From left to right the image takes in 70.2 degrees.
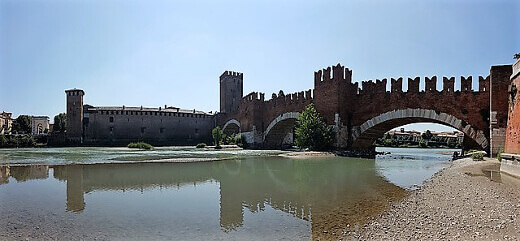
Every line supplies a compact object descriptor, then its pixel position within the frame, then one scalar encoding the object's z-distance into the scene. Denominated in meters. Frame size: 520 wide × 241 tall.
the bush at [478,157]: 18.53
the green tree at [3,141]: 50.87
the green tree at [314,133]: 28.55
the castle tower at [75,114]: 57.46
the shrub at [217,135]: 45.72
